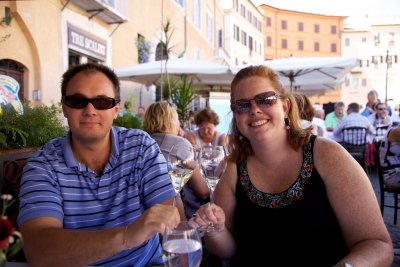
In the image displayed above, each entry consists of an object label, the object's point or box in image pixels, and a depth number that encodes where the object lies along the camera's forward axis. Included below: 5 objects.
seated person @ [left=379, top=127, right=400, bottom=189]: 4.30
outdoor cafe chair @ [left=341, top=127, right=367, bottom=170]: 8.41
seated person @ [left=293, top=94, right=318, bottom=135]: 4.17
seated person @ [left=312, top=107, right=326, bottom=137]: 6.61
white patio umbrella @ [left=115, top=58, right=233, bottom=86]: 8.73
